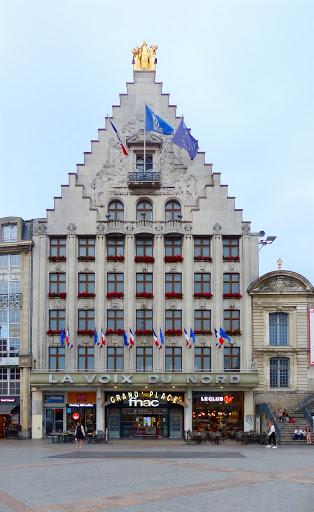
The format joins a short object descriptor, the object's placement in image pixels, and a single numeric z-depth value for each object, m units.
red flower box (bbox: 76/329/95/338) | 55.25
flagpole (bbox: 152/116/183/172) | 55.67
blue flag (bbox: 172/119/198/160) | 53.91
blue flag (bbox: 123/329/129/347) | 53.78
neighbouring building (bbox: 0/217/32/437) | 54.94
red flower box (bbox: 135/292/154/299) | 55.84
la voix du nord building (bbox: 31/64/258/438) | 54.53
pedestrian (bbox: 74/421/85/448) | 41.81
